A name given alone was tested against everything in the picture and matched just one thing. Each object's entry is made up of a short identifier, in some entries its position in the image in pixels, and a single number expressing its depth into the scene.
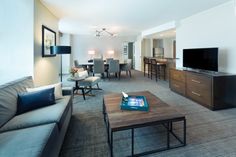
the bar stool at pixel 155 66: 7.05
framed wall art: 3.60
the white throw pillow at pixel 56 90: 2.44
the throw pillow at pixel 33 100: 2.12
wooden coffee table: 1.76
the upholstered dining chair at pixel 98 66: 6.64
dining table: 7.37
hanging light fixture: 7.52
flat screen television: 3.52
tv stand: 3.22
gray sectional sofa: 1.27
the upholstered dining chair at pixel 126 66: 7.81
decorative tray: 2.13
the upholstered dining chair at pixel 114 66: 7.11
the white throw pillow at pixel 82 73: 4.61
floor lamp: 3.62
